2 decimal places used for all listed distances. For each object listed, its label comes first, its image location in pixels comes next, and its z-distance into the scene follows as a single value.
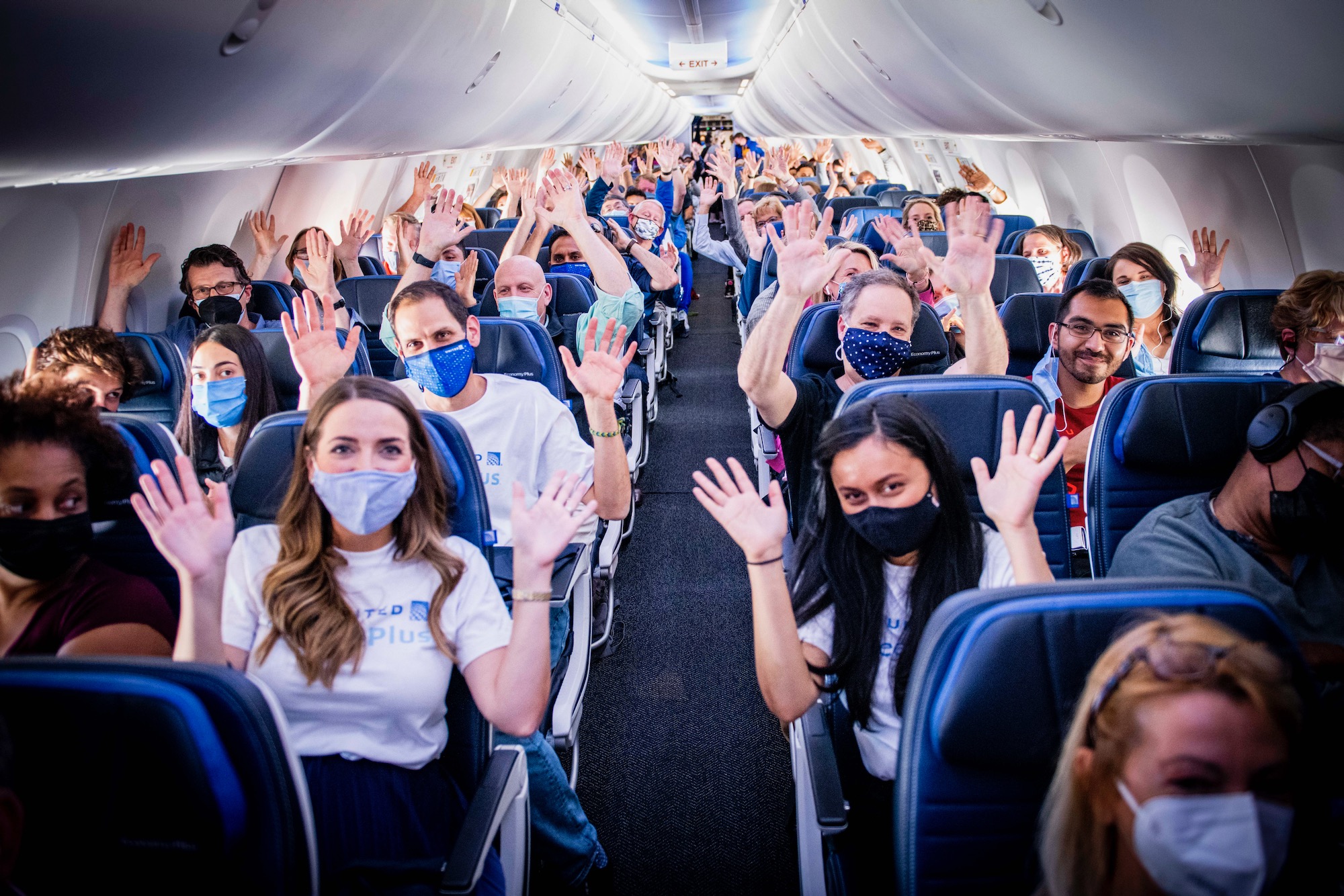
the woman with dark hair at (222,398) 2.67
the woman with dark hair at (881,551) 1.64
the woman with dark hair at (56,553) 1.54
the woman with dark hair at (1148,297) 3.84
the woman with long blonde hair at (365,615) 1.54
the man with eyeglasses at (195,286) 4.10
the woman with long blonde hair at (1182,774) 0.93
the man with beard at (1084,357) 2.84
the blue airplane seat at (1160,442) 2.13
